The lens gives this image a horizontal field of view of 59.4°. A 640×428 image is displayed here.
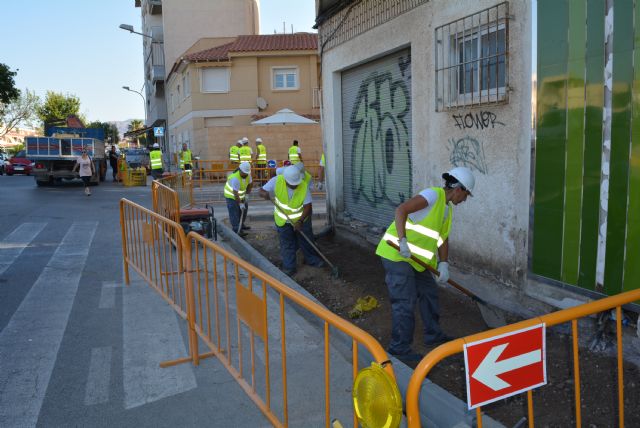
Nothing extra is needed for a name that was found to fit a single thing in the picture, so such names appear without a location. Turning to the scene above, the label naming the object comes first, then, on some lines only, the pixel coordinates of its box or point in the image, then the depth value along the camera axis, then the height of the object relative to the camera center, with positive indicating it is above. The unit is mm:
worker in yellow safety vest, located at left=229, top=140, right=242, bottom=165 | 19688 -16
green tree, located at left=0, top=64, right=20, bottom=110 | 32844 +4325
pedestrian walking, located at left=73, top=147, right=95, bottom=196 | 18828 -424
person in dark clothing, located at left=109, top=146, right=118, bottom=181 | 29852 -338
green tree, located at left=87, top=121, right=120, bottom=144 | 87850 +4634
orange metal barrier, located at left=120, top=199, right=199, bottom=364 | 4859 -1062
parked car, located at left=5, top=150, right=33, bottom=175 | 34406 -508
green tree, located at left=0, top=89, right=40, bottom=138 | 64312 +5304
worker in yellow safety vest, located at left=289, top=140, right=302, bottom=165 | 18875 -88
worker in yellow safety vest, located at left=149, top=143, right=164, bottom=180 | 22641 -245
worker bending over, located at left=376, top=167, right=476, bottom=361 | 4387 -805
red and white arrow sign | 2217 -885
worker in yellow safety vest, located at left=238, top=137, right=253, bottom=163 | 19234 +14
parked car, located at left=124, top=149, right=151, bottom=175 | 30877 -162
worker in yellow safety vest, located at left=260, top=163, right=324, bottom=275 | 7824 -790
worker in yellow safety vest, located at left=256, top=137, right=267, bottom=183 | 20214 -180
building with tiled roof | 27797 +3597
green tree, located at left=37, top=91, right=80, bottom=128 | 68875 +6312
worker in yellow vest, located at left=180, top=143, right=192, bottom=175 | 21453 -218
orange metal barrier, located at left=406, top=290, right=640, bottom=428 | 2072 -779
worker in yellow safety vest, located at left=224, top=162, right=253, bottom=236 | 10438 -762
